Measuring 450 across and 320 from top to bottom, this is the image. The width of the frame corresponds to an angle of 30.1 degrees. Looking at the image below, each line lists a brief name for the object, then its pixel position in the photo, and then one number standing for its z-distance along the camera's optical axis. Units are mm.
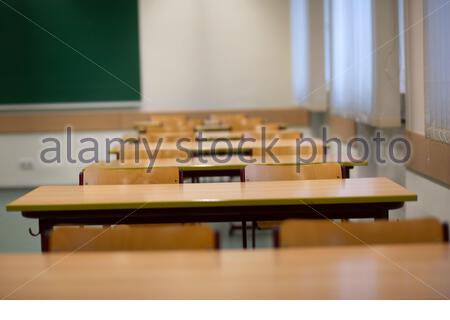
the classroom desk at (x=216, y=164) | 5637
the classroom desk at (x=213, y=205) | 4008
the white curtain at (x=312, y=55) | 10312
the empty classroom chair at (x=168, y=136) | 8102
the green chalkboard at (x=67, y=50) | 11258
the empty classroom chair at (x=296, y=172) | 4969
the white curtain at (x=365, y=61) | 6785
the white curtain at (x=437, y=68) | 5238
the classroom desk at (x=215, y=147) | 6547
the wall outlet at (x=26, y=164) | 11602
